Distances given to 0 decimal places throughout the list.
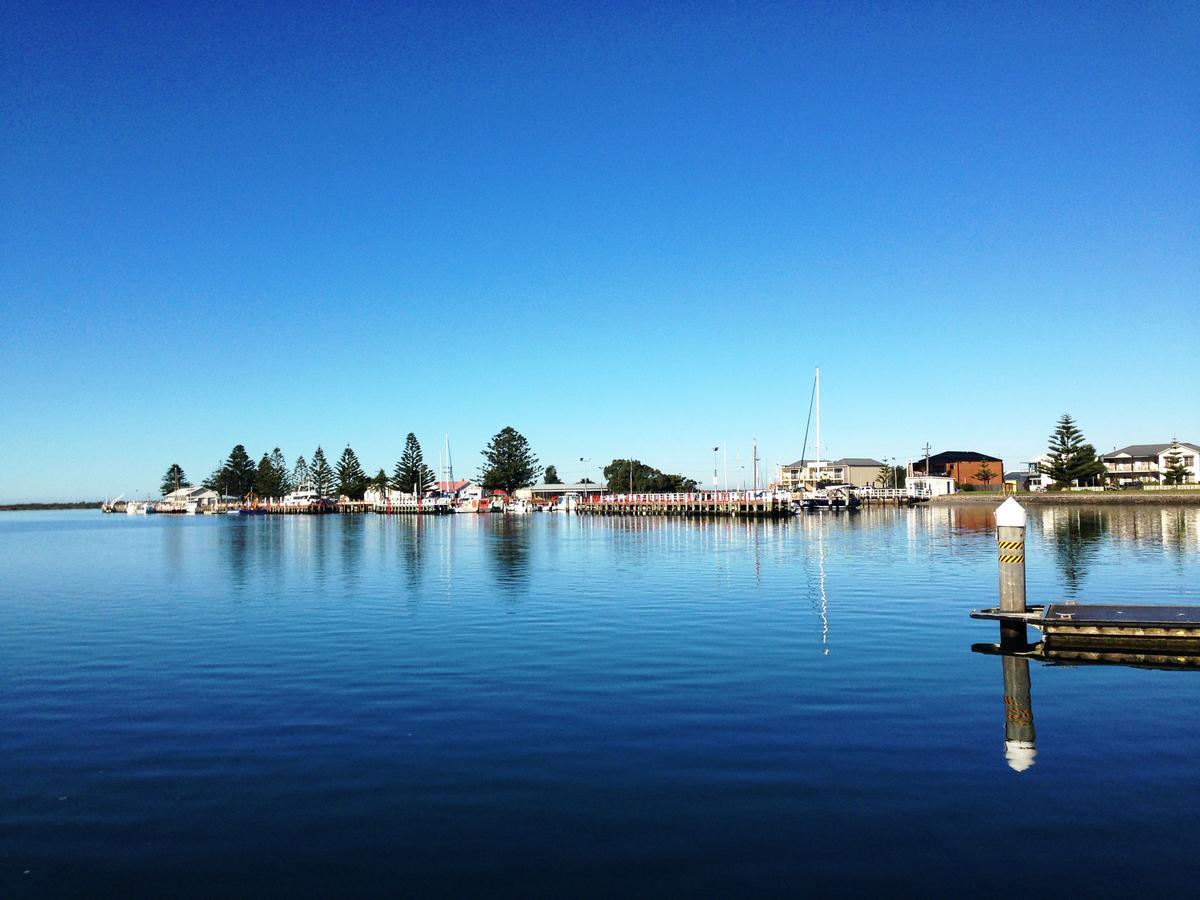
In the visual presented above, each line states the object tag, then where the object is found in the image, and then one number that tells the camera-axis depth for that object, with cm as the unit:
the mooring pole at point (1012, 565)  2081
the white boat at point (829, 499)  17325
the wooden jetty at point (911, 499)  19388
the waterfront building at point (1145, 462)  18575
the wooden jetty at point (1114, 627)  1977
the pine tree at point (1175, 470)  16700
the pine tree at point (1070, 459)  16862
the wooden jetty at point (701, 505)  14838
